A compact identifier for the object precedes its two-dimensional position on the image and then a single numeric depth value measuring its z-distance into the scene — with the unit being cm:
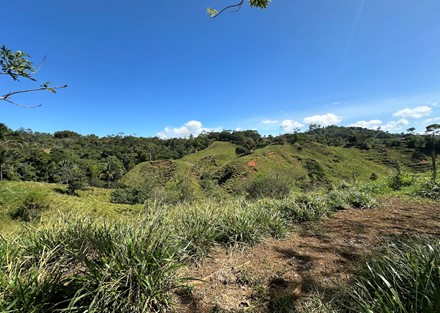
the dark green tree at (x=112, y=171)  7059
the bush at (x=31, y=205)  3021
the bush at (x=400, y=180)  923
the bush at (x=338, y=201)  620
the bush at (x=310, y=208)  535
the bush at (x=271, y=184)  3594
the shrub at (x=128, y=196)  5203
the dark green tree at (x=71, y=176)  5341
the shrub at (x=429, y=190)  714
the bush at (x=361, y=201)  628
